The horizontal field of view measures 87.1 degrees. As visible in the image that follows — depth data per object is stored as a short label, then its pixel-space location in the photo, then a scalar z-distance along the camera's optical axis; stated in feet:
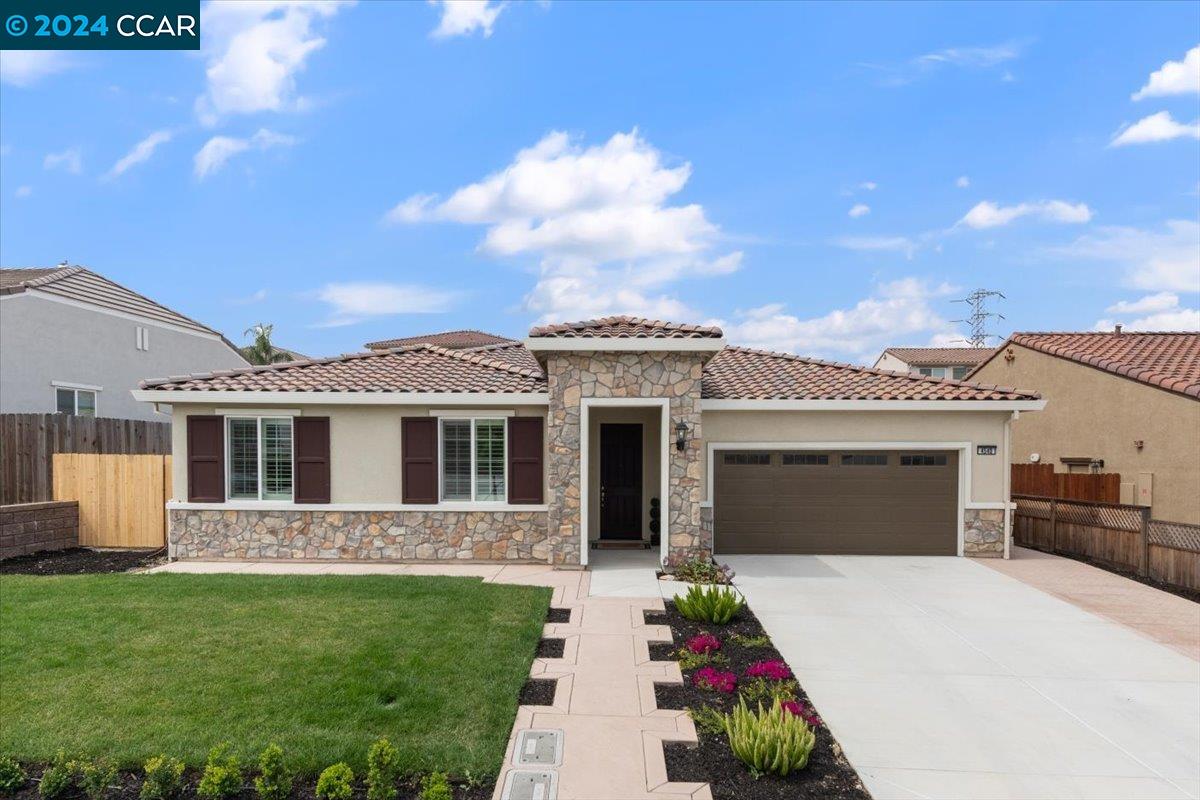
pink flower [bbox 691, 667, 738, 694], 18.01
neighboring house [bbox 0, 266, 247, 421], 47.09
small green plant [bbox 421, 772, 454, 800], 12.35
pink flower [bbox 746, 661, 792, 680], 18.78
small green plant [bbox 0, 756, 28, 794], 13.32
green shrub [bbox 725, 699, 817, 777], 13.73
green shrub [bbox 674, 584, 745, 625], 24.30
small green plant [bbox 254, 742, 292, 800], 12.78
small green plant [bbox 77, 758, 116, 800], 13.05
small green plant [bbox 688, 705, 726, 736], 15.61
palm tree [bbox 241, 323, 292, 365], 110.52
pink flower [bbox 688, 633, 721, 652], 20.88
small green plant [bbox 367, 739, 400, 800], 12.74
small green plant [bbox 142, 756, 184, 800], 12.82
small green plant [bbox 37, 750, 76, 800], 13.11
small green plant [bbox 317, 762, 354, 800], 12.70
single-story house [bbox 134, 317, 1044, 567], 33.78
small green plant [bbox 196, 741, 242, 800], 12.75
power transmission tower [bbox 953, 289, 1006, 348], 146.10
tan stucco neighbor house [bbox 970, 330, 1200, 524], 39.42
